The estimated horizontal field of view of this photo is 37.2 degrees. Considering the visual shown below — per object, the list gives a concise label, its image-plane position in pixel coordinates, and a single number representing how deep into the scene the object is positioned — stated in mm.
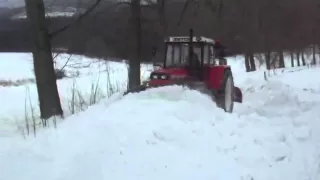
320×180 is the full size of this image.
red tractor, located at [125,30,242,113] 11922
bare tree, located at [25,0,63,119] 12016
